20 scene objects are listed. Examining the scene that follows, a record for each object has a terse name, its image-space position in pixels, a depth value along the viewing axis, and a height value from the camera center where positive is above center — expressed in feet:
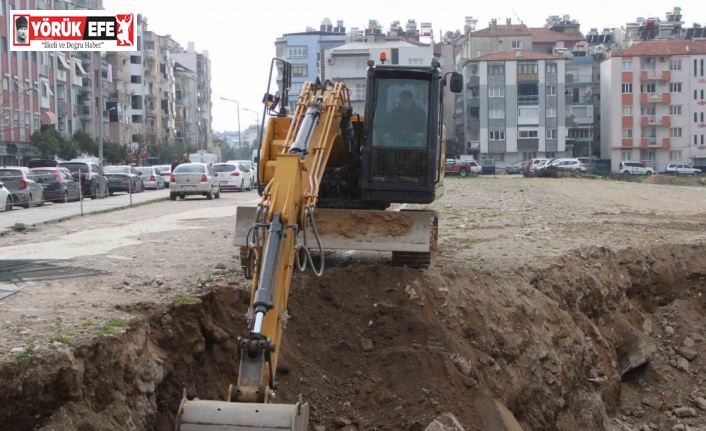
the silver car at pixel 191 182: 123.75 -2.11
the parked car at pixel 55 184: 114.32 -1.99
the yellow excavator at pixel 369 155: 37.19 +0.35
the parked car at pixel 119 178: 144.05 -1.77
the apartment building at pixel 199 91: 496.23 +41.89
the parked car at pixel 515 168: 302.55 -2.03
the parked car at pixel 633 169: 283.79 -2.61
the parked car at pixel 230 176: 147.84 -1.66
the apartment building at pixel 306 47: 406.82 +50.36
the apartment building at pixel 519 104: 346.95 +20.65
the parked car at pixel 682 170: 277.64 -3.03
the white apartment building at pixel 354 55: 288.71 +33.99
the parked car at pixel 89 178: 130.82 -1.56
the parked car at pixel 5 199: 98.70 -3.23
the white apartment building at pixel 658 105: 333.42 +19.15
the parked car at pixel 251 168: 160.39 -0.55
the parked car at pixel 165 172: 185.16 -1.26
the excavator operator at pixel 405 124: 43.16 +1.75
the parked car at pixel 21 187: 104.27 -2.14
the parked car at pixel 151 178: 170.81 -2.13
